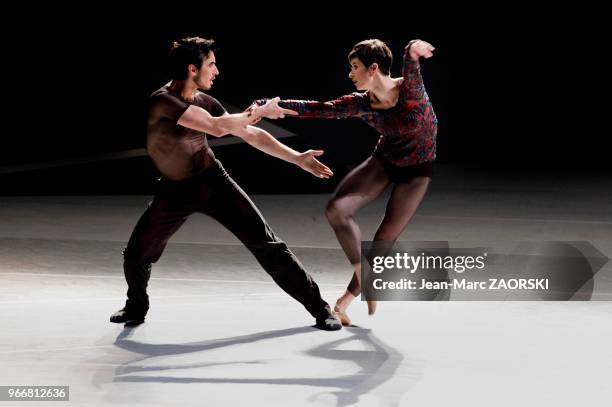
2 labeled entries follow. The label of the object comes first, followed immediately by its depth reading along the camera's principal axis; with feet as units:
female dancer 49.03
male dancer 46.93
